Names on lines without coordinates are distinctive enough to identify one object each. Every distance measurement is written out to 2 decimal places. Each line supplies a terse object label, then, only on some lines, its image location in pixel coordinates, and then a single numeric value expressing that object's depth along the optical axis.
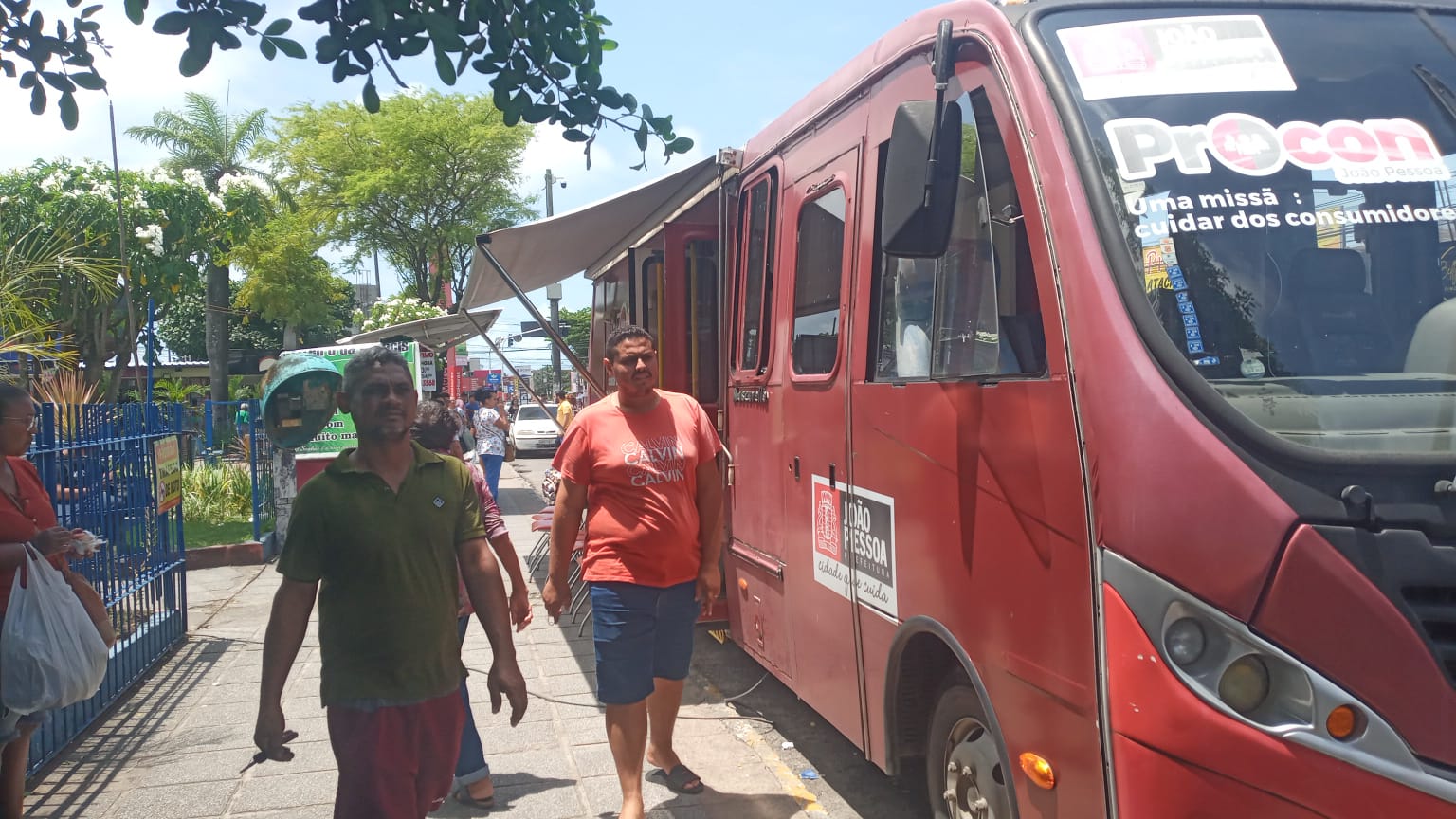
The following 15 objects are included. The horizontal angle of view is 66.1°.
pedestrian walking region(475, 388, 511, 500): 13.86
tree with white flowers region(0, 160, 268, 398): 17.45
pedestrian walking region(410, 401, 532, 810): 4.66
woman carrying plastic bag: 4.09
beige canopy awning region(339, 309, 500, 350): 12.94
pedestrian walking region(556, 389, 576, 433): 17.65
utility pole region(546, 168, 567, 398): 31.79
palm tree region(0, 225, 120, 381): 8.32
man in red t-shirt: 4.33
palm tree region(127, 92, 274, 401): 30.25
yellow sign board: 7.56
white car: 29.95
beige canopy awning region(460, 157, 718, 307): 6.80
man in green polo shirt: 3.12
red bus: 2.34
